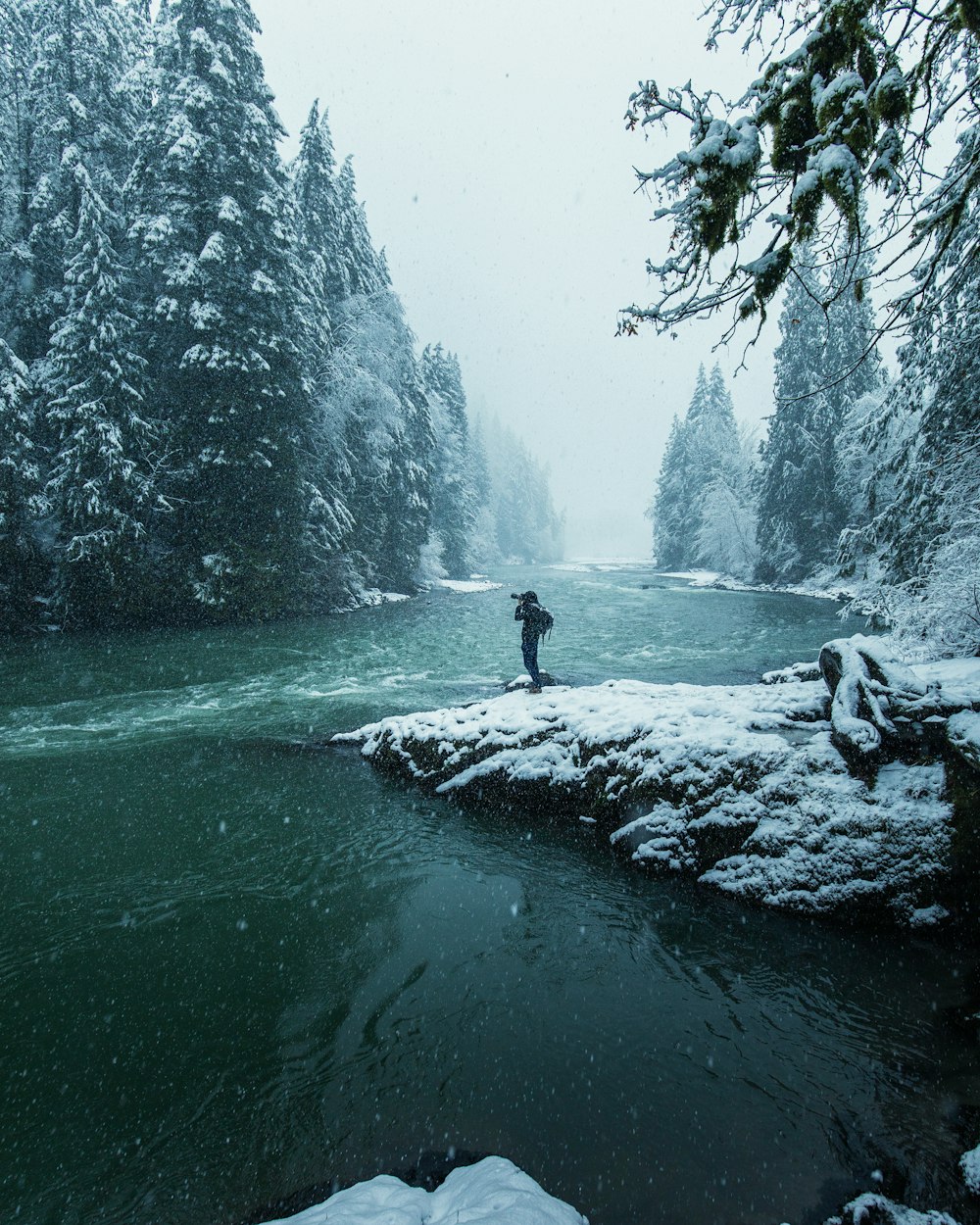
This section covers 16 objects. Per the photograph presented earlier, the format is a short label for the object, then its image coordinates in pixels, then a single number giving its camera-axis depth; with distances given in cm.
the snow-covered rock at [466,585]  3891
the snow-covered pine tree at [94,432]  1820
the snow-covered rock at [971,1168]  289
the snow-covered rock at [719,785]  528
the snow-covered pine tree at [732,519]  4288
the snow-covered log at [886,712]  581
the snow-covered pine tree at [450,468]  4653
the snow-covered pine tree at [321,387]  2473
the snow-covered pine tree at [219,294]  2000
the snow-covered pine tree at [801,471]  3444
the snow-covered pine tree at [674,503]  5603
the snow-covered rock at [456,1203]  263
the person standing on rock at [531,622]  1030
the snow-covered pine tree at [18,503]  1734
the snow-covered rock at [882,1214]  274
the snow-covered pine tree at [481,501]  6169
